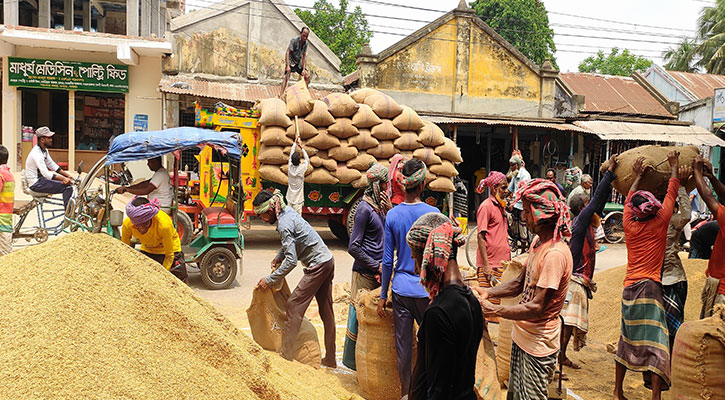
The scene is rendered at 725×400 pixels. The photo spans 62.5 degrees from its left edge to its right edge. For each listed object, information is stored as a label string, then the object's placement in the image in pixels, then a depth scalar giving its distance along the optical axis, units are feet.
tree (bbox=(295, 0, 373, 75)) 119.96
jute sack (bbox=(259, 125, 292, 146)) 34.99
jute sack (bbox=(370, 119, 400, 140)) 37.67
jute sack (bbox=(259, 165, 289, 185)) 35.35
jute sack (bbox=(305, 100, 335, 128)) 36.14
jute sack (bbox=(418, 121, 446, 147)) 38.78
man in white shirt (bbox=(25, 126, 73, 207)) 30.60
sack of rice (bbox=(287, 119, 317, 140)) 35.58
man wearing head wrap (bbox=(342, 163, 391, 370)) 16.34
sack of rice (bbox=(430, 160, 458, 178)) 39.27
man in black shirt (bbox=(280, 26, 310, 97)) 39.99
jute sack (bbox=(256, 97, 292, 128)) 35.14
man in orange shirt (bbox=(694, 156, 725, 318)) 14.28
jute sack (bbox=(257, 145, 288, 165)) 35.24
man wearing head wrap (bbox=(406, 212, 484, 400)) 8.61
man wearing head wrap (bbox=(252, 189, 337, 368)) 16.22
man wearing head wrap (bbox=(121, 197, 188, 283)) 17.02
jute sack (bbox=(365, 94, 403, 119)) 38.01
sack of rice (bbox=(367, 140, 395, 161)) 37.86
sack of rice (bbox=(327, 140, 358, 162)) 36.86
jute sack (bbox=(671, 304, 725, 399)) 12.36
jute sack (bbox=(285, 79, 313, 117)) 35.86
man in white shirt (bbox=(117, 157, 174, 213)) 26.76
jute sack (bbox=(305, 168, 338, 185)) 36.24
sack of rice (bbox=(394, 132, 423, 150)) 38.18
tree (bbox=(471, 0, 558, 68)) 123.65
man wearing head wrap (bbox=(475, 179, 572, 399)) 10.52
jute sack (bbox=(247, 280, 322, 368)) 16.53
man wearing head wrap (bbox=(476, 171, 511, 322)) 18.79
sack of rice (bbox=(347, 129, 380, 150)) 37.29
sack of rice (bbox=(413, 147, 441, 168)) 38.65
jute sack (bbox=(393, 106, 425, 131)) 38.19
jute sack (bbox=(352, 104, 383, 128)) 37.32
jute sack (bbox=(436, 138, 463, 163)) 39.52
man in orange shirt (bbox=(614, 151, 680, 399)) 14.25
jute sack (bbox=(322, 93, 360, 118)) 36.99
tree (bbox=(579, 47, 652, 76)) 173.17
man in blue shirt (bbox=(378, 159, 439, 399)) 13.50
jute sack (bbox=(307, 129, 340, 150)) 36.27
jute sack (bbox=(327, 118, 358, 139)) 36.68
